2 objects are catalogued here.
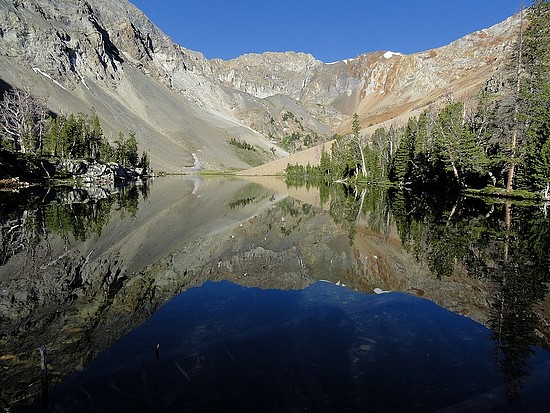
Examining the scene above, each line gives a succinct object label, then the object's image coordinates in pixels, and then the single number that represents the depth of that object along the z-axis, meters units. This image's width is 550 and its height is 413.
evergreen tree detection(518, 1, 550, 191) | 41.62
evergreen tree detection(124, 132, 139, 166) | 118.81
